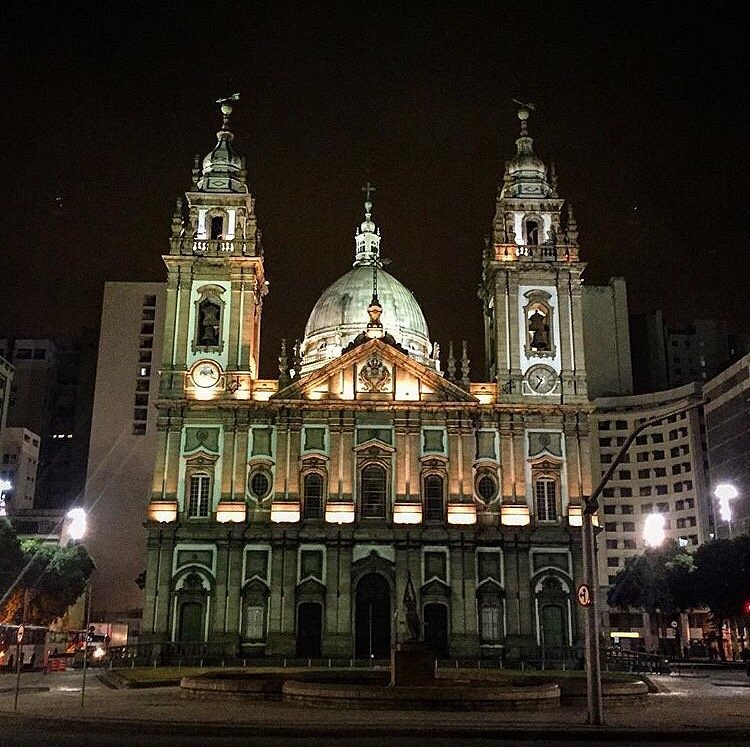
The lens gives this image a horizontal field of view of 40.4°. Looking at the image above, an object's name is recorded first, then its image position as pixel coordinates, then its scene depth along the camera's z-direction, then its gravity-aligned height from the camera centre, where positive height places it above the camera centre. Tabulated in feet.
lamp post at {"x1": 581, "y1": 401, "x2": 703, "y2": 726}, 62.80 +3.25
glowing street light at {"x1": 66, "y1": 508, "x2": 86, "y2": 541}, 116.78 +15.82
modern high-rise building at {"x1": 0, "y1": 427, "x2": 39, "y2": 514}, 292.61 +56.07
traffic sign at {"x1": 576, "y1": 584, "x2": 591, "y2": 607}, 63.46 +4.26
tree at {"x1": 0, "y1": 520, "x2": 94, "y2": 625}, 170.50 +14.77
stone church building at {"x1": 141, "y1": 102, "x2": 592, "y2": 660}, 148.05 +27.71
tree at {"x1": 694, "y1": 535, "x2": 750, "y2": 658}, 163.32 +14.38
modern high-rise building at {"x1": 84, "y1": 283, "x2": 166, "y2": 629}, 250.37 +57.24
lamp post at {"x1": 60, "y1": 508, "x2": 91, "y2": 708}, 116.88 +15.92
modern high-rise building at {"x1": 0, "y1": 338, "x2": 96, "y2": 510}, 319.47 +82.68
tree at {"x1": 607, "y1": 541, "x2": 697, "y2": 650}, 181.98 +15.59
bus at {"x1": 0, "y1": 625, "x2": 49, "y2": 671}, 118.92 +1.45
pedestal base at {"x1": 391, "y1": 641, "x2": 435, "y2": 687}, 83.56 -0.03
